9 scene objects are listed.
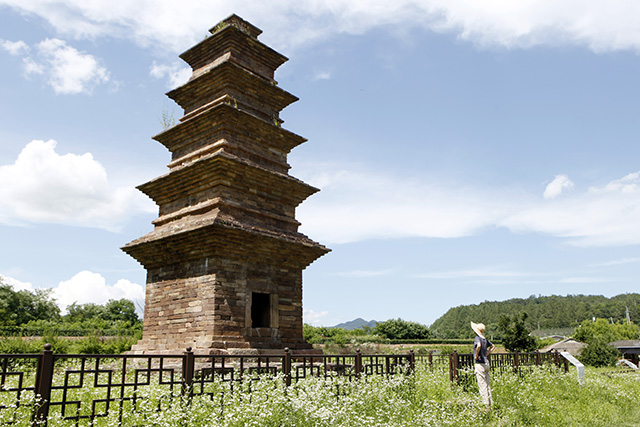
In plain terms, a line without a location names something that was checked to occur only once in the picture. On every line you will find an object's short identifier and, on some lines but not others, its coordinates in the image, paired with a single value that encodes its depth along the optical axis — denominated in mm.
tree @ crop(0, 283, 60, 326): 39219
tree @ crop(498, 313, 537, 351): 37281
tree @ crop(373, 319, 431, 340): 50047
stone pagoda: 11633
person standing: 9062
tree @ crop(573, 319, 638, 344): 65544
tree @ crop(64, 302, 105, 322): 49066
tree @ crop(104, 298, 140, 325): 48225
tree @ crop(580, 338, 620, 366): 28031
